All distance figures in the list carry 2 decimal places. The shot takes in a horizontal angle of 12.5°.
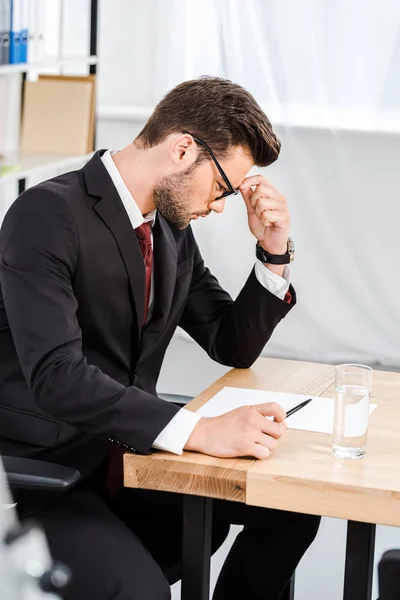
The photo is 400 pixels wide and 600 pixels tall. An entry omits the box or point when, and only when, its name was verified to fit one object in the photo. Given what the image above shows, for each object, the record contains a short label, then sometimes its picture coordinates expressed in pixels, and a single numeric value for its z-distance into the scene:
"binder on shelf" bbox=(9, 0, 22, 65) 4.77
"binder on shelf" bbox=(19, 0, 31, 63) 4.83
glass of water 2.63
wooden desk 2.54
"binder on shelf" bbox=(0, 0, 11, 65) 4.74
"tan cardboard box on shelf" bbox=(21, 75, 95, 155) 5.50
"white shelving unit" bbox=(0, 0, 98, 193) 4.90
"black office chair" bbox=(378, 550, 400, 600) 2.17
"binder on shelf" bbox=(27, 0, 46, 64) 4.91
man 2.71
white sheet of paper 2.77
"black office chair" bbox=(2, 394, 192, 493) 2.64
